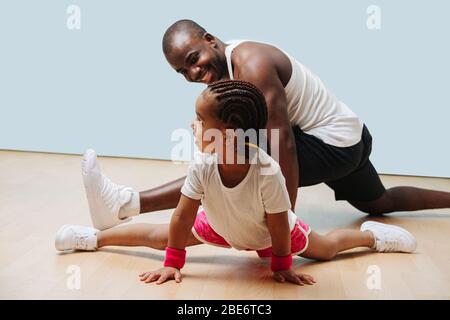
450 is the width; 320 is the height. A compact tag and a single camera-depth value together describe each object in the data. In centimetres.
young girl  174
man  213
